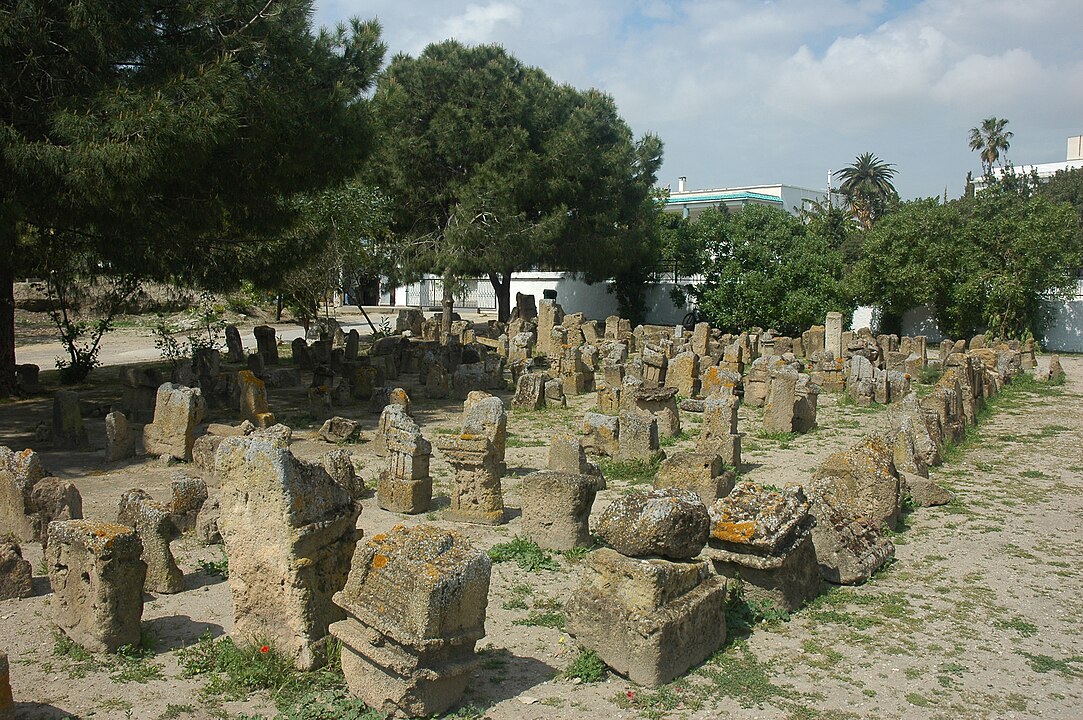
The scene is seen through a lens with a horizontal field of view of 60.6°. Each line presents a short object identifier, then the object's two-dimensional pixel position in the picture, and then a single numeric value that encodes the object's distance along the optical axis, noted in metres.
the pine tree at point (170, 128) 13.29
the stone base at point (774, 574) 7.18
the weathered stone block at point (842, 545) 8.07
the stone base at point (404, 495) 10.17
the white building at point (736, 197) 62.34
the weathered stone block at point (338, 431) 14.13
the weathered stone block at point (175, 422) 12.58
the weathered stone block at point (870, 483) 9.59
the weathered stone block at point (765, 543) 7.16
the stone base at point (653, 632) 6.05
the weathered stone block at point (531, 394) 17.80
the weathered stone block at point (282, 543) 5.92
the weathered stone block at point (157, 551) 7.52
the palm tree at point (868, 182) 67.81
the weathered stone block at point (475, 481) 9.80
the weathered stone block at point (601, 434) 13.30
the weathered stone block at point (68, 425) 13.45
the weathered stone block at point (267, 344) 23.31
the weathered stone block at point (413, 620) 5.39
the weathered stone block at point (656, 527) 6.34
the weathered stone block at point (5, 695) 5.17
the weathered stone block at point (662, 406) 14.74
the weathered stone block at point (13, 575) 7.28
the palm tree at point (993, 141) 68.81
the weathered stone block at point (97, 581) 6.27
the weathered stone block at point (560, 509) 8.91
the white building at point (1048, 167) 66.89
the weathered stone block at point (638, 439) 12.79
